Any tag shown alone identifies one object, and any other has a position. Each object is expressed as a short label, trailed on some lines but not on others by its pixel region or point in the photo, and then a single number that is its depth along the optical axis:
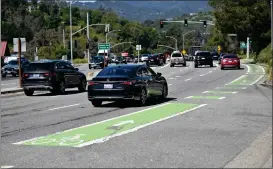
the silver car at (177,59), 63.84
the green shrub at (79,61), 94.69
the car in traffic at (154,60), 68.12
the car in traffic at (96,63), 64.44
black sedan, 17.56
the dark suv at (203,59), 57.98
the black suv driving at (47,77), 24.64
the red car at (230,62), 52.06
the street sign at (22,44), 30.65
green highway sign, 44.64
